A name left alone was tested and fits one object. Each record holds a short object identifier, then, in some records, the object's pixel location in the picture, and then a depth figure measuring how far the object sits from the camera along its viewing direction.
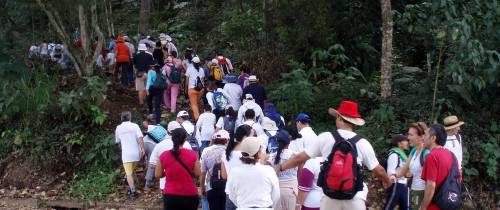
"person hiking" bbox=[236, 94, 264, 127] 11.45
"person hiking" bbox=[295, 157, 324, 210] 7.35
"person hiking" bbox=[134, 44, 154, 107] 15.65
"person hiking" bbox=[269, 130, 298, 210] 7.77
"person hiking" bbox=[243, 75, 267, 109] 12.79
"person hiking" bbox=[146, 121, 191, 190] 8.77
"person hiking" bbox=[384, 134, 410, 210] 8.38
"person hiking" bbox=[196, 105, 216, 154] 11.49
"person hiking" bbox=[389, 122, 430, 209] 7.63
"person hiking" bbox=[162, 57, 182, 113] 14.76
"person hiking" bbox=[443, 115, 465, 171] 7.91
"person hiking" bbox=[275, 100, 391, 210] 6.08
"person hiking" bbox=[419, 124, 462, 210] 6.52
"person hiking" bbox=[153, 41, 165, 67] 17.25
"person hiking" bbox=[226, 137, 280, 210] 5.93
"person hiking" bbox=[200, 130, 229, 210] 7.89
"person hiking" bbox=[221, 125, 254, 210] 7.13
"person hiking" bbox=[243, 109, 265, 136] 9.18
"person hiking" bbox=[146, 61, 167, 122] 14.16
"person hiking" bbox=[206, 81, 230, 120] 12.72
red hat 6.21
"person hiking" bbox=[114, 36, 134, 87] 16.98
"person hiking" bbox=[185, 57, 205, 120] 14.27
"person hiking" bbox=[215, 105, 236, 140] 11.08
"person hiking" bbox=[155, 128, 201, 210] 7.58
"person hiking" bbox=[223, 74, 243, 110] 13.12
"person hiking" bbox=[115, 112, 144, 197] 11.57
